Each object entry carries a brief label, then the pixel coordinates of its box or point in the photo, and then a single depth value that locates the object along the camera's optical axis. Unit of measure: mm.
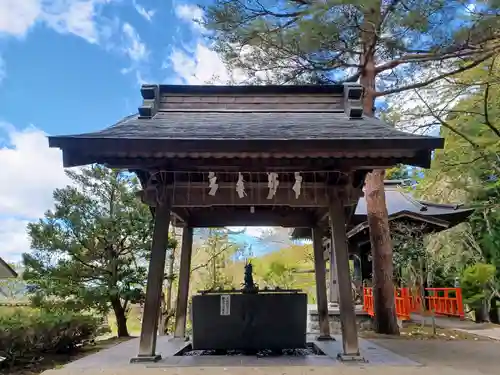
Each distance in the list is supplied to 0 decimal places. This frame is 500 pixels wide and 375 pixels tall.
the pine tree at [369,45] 7961
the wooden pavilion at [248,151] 4273
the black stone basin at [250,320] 5637
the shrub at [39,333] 5914
